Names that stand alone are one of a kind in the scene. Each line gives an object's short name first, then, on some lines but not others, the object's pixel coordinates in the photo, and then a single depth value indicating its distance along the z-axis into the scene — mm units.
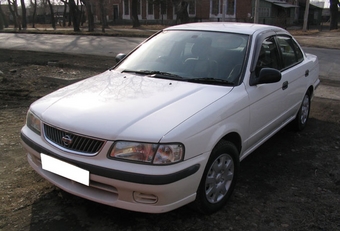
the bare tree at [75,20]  32041
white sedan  2633
